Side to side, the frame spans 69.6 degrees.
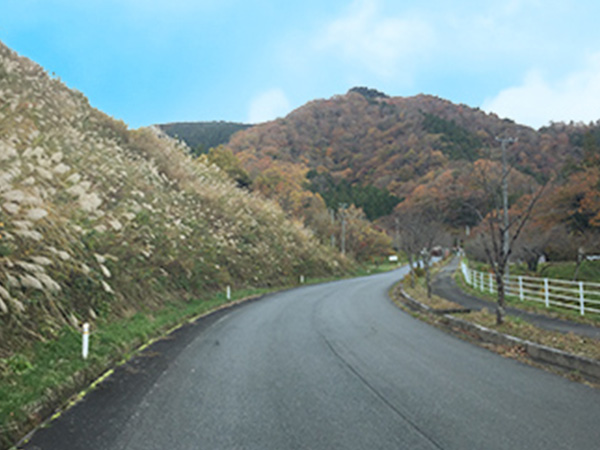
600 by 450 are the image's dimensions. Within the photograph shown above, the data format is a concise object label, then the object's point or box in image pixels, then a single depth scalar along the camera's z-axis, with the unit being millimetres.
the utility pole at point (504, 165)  21953
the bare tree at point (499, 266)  10953
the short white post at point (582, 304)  14383
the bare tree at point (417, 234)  25559
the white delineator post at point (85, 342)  7450
